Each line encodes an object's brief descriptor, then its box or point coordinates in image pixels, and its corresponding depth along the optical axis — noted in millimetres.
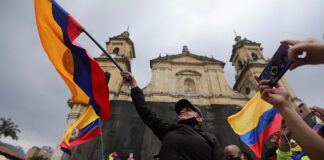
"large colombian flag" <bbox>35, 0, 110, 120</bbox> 3072
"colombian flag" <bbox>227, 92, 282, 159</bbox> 4164
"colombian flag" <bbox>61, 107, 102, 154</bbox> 5934
